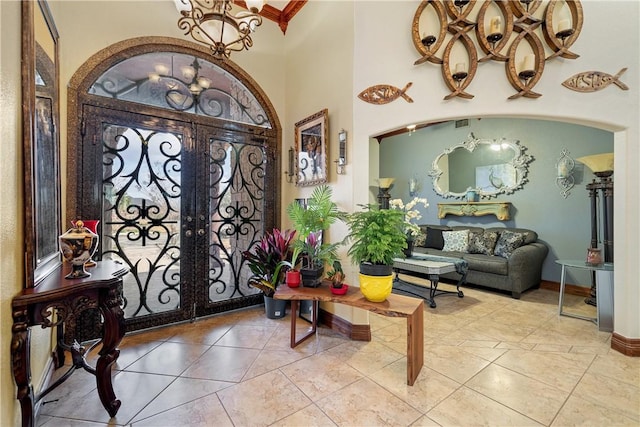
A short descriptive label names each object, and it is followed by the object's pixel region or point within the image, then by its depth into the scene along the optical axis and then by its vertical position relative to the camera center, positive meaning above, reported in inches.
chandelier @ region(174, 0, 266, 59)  73.2 +54.5
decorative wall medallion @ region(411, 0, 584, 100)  93.4 +61.9
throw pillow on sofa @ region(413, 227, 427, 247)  217.8 -23.5
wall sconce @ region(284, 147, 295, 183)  139.9 +23.4
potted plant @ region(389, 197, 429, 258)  88.8 -1.1
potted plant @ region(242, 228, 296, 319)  122.0 -24.4
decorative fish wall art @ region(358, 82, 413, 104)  104.3 +45.5
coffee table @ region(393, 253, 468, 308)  143.1 -30.5
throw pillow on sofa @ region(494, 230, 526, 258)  170.9 -20.7
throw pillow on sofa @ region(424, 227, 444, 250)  209.5 -22.3
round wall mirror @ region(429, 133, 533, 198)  192.4 +33.0
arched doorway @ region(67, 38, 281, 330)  102.0 +17.5
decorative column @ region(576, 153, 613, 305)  128.3 +4.9
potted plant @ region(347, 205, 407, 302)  84.4 -11.2
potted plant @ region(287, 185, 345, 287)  100.6 -7.7
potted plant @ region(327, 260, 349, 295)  93.6 -24.9
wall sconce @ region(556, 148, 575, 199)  169.6 +23.6
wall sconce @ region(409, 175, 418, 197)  254.5 +23.2
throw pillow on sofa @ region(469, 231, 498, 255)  182.1 -21.7
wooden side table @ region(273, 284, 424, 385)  78.2 -29.3
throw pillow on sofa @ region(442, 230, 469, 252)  193.5 -22.0
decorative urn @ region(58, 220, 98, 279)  64.2 -8.6
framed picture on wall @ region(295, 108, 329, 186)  119.1 +29.1
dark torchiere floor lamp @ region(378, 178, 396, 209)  230.1 +15.3
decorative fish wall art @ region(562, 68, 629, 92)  91.3 +43.7
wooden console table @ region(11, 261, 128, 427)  51.9 -21.7
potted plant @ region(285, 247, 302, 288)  102.9 -25.2
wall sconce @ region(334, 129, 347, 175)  109.8 +24.2
